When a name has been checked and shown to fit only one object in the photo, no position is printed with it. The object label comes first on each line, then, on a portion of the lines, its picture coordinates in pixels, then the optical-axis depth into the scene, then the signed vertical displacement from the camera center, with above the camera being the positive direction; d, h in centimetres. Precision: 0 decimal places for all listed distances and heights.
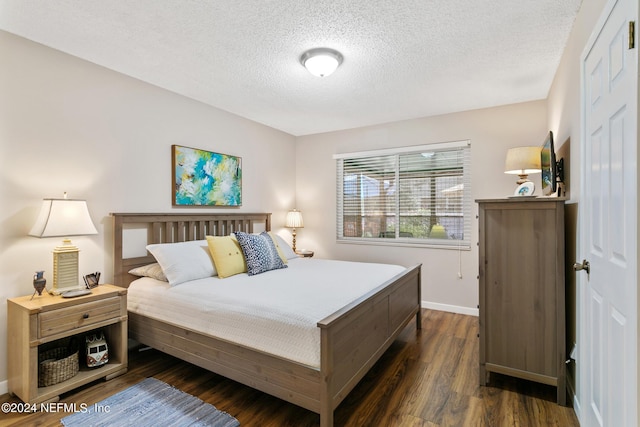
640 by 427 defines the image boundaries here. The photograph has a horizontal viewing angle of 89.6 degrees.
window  397 +25
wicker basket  218 -106
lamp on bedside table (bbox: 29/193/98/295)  223 -11
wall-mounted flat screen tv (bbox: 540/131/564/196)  239 +35
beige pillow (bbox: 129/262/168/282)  277 -51
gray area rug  191 -123
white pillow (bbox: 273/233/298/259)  388 -44
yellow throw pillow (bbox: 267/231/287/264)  346 -40
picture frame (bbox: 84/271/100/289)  251 -52
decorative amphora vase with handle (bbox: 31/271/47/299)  222 -47
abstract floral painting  334 +41
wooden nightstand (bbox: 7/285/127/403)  204 -79
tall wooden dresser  213 -53
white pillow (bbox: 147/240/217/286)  267 -41
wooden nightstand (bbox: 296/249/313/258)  456 -57
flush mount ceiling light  242 +117
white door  110 -4
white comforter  187 -61
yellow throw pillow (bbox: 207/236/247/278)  286 -39
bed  177 -87
